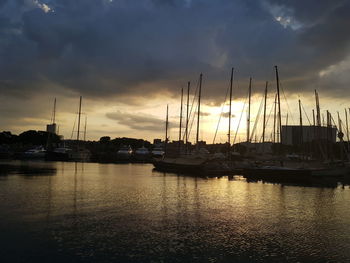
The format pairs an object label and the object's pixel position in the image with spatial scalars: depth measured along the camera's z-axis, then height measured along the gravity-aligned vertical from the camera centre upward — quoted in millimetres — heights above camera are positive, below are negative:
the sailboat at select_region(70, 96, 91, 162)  124312 +1897
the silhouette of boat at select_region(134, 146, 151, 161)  147025 +2724
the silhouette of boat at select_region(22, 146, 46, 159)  127100 +1528
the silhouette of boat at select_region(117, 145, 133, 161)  148000 +2459
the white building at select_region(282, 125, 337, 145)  74450 +8716
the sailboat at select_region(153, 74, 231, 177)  67875 -288
